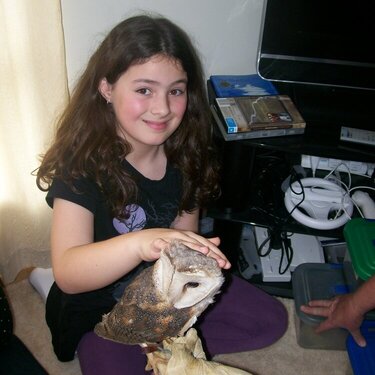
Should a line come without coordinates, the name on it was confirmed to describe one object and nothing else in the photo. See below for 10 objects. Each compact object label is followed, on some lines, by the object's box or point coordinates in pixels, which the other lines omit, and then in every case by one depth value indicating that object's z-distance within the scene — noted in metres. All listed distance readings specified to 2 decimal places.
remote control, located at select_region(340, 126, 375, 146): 1.10
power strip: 1.35
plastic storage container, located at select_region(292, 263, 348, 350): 1.26
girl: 0.78
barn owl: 0.57
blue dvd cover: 1.20
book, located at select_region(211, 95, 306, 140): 1.07
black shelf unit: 1.08
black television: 1.05
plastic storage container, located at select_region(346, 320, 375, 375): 1.07
